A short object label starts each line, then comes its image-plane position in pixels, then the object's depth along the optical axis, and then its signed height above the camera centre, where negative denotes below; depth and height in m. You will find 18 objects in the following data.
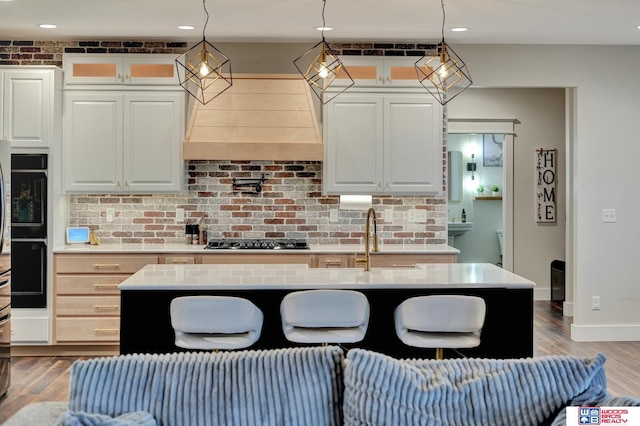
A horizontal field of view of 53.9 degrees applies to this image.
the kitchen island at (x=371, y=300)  3.43 -0.49
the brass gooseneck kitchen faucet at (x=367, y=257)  3.74 -0.27
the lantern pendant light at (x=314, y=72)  5.41 +1.24
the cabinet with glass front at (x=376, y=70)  5.42 +1.23
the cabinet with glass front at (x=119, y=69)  5.33 +1.22
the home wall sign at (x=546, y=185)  7.65 +0.34
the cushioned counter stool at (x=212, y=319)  3.17 -0.54
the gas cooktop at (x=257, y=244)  5.24 -0.27
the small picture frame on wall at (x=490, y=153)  9.46 +0.90
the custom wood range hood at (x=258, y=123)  5.28 +0.77
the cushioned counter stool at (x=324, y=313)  3.21 -0.52
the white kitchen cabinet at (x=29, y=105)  5.13 +0.87
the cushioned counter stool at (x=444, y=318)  3.22 -0.54
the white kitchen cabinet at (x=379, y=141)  5.43 +0.62
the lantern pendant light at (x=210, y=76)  5.37 +1.19
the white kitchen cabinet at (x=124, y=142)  5.32 +0.59
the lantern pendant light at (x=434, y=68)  5.45 +1.28
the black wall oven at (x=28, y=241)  5.05 -0.24
